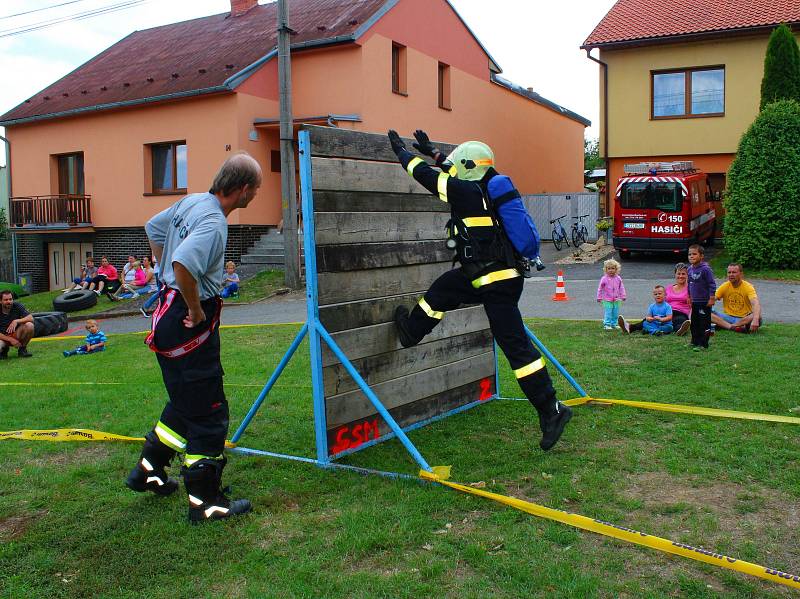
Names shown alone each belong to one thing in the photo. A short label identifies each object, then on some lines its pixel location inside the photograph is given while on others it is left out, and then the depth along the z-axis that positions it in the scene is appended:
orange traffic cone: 14.89
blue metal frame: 5.04
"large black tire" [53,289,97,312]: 19.41
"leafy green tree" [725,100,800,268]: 17.81
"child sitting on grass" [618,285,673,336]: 10.26
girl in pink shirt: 10.68
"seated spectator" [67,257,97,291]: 22.34
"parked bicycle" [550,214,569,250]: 26.92
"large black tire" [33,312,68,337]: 15.04
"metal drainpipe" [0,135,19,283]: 28.40
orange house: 23.28
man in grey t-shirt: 4.17
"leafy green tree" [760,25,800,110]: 21.23
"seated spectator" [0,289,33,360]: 12.09
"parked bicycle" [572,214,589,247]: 27.32
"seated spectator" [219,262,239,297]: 19.41
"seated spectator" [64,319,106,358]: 11.79
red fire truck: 20.45
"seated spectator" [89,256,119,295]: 21.16
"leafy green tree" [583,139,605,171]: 72.41
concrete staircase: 22.36
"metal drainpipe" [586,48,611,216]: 26.17
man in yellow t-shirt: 10.08
